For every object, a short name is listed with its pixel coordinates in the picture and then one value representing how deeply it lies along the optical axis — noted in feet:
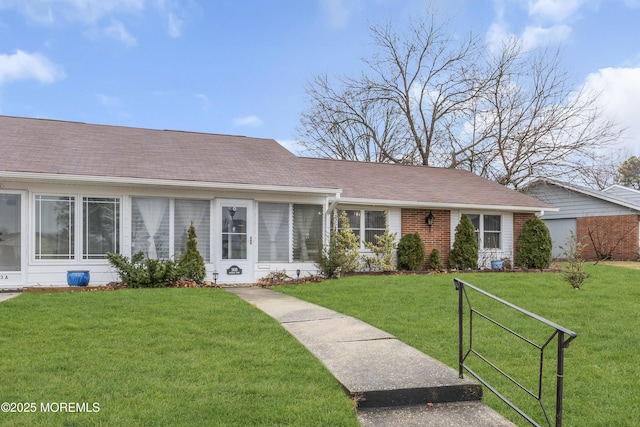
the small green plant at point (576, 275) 31.17
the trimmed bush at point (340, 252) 37.95
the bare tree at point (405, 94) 84.69
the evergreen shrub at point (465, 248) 46.75
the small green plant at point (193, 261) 34.78
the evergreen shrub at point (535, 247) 48.70
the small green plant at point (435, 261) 46.44
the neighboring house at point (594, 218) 67.10
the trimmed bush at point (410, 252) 44.93
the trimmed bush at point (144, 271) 32.17
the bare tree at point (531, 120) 76.07
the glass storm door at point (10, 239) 32.53
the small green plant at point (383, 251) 44.14
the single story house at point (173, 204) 33.04
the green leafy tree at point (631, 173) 138.10
